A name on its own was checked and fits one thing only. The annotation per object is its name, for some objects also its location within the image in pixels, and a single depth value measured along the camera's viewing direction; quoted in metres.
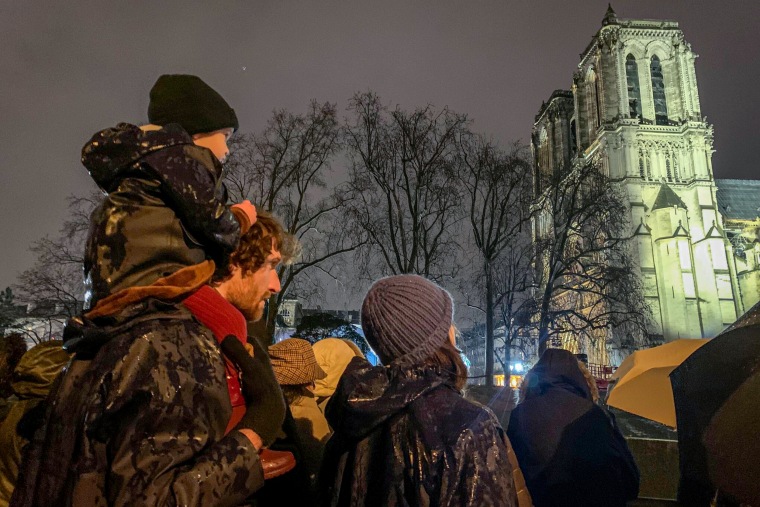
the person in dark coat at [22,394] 3.14
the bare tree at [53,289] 18.14
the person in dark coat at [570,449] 3.30
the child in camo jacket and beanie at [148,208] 1.55
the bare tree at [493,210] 20.70
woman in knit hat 1.82
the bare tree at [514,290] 22.25
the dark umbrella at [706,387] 1.71
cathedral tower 46.94
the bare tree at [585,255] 23.12
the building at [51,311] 20.67
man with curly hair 1.33
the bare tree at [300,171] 19.23
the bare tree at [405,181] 18.69
